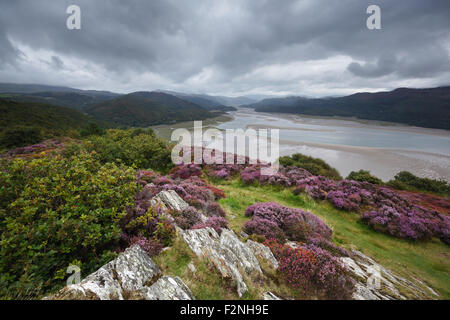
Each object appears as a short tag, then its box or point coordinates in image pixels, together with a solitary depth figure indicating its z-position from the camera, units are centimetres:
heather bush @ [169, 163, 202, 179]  1636
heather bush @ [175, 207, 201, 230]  578
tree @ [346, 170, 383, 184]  1941
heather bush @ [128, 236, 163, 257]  428
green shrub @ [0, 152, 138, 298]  285
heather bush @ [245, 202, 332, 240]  734
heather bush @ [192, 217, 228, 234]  588
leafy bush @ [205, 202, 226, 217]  805
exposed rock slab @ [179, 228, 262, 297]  428
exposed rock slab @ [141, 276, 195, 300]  328
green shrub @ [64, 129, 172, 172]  1446
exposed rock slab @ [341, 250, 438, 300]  457
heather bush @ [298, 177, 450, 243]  892
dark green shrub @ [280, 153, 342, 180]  2081
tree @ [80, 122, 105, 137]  3248
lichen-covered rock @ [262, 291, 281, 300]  390
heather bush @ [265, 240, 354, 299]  421
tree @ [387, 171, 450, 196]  1981
